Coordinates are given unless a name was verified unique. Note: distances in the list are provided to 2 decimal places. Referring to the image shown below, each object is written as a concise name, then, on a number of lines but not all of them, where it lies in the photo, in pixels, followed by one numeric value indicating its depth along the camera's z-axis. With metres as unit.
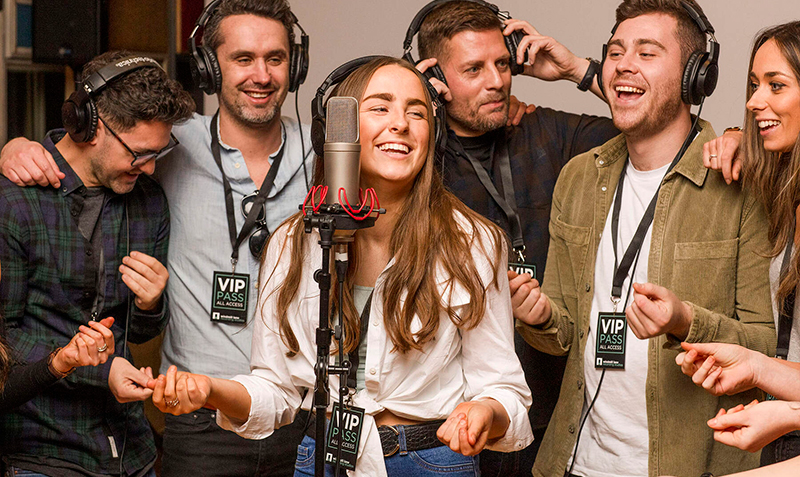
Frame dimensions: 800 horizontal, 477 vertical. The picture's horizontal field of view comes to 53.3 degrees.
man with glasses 2.21
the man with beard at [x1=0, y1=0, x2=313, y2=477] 2.48
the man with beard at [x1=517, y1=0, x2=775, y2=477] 2.12
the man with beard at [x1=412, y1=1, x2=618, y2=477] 2.64
